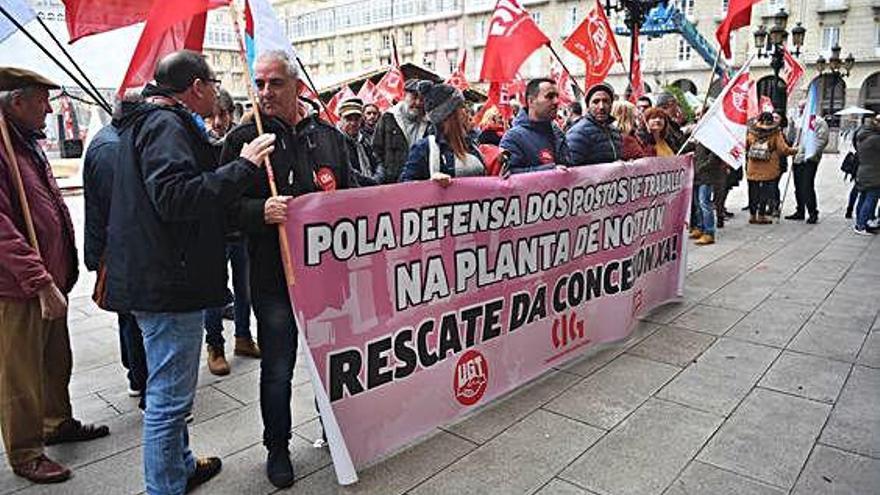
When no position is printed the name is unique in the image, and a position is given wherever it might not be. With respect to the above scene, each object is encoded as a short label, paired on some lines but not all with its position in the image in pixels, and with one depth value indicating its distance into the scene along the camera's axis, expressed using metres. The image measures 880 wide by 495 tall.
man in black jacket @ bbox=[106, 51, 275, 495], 2.35
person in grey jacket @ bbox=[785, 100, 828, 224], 10.20
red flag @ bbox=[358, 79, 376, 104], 12.47
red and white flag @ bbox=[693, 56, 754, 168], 5.43
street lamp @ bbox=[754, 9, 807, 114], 13.66
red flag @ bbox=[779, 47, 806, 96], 12.59
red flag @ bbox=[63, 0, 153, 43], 2.90
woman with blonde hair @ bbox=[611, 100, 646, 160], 6.12
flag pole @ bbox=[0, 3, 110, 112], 2.60
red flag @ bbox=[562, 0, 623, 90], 7.47
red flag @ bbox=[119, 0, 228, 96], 2.76
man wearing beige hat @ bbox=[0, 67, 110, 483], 2.82
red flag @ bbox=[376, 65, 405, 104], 11.62
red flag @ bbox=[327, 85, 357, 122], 12.60
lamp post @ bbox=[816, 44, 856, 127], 21.13
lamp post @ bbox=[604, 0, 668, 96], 8.73
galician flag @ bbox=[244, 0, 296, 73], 2.83
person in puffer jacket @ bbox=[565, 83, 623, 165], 4.84
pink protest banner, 2.85
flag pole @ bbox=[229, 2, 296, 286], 2.58
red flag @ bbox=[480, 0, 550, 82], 6.63
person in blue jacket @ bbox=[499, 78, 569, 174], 4.30
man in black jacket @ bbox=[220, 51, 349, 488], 2.70
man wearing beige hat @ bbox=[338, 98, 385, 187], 5.95
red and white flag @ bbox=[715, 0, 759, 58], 5.76
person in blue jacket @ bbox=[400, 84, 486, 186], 3.47
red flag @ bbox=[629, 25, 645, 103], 8.69
